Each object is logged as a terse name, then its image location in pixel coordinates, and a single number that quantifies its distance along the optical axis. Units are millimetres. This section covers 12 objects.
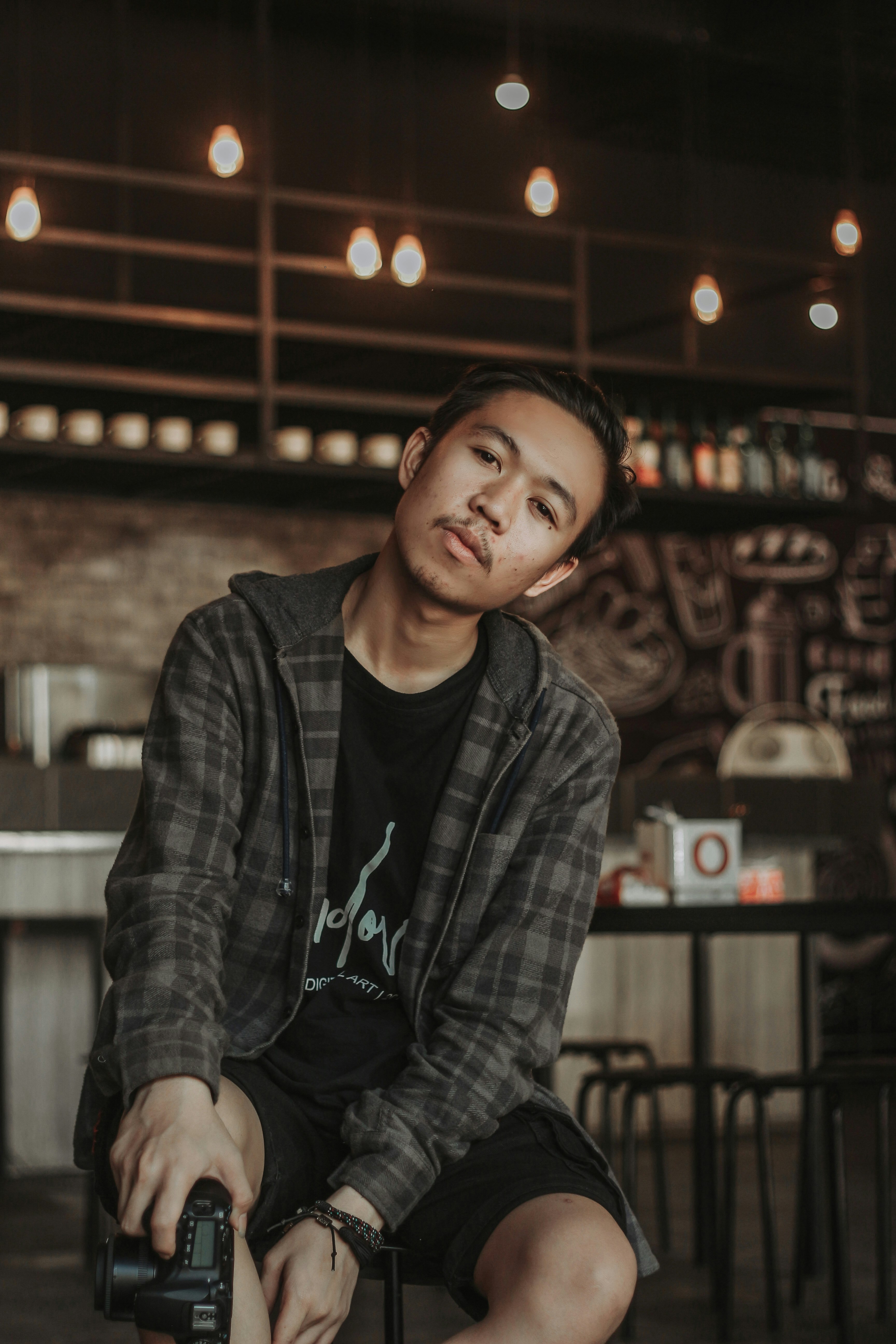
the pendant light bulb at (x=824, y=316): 6094
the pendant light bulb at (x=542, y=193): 5129
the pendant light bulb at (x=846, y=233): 5363
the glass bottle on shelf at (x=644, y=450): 5477
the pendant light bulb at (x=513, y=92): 4852
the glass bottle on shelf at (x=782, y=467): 5723
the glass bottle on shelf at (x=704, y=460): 5625
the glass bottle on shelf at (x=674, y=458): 5582
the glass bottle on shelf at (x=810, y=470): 5715
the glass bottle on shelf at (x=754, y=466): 5633
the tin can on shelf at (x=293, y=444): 5180
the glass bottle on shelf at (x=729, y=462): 5680
